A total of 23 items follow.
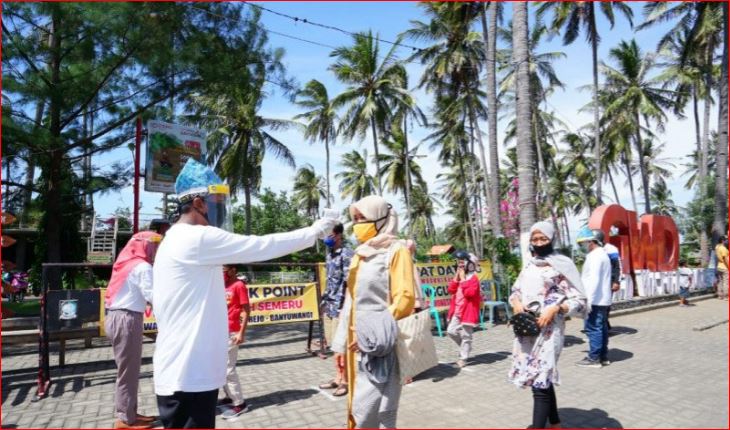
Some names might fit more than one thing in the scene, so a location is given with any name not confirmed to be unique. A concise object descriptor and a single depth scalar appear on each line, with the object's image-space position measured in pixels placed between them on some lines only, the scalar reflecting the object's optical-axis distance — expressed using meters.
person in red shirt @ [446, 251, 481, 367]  6.59
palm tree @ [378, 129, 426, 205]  36.78
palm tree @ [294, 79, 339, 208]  32.09
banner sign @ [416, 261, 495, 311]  9.10
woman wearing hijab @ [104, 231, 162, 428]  4.29
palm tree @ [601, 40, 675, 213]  29.92
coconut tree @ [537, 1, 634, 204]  25.16
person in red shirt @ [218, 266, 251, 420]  4.75
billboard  11.34
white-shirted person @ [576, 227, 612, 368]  6.58
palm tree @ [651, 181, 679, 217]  58.53
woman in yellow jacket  2.96
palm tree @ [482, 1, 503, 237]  16.94
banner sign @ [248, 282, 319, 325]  7.08
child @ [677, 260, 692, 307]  14.03
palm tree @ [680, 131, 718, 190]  48.19
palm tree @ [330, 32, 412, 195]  26.33
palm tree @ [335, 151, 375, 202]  45.38
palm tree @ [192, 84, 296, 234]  27.34
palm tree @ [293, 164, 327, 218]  53.25
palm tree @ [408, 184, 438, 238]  50.84
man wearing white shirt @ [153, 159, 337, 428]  2.38
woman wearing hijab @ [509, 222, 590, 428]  3.80
